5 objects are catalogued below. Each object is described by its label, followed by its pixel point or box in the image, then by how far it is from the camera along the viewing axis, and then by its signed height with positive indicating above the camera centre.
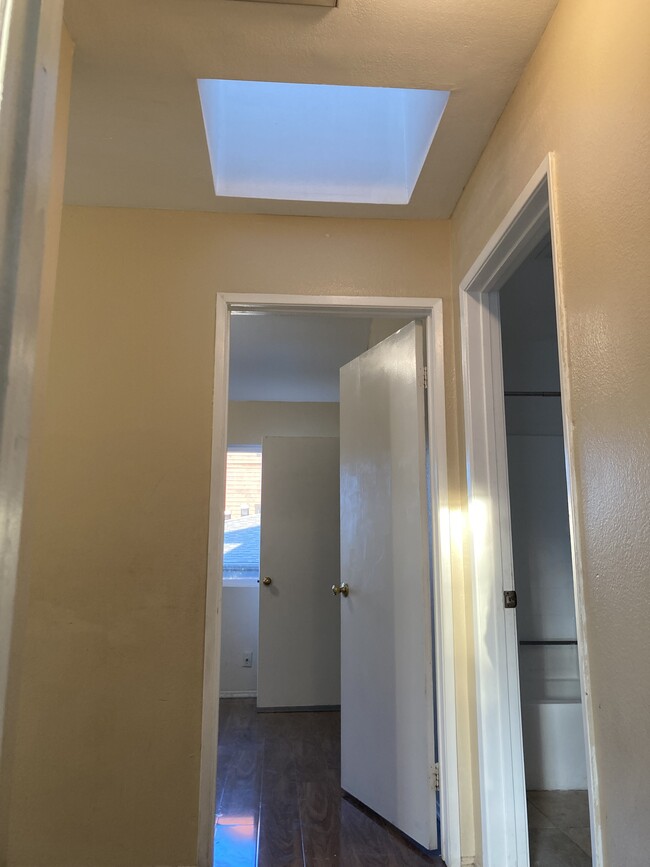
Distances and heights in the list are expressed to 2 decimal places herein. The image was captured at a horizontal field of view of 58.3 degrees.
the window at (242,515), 4.71 +0.12
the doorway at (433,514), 1.99 +0.05
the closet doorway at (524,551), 1.83 -0.09
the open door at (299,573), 3.89 -0.30
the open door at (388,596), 2.19 -0.27
